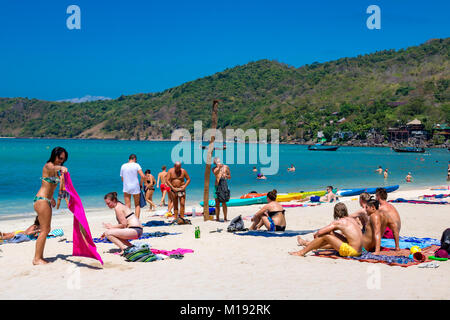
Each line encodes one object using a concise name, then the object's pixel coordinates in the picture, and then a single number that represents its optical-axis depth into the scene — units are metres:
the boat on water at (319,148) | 101.50
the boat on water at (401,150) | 86.96
